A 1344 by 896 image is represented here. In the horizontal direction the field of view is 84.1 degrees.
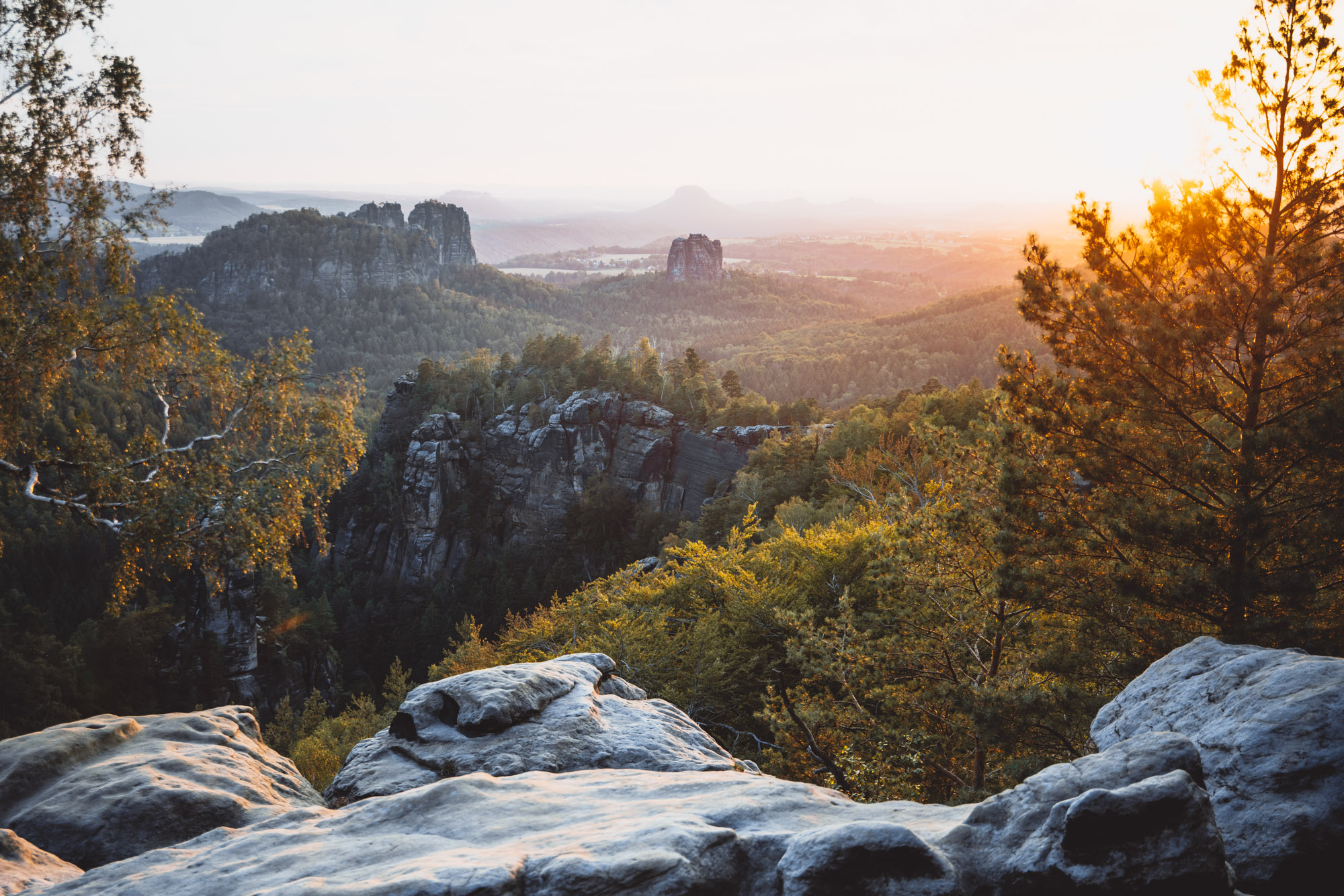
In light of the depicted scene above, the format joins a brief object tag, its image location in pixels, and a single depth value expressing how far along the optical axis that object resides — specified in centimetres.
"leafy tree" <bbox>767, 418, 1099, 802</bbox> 1118
